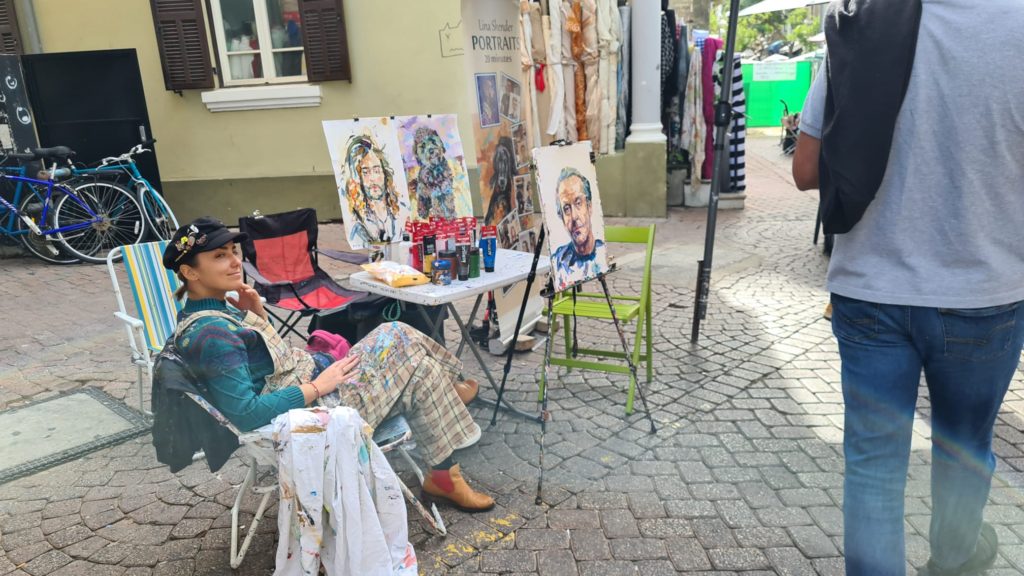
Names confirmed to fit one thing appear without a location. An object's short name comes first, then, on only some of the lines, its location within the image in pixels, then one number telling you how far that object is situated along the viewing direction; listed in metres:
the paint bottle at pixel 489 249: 3.61
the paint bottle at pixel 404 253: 3.82
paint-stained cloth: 2.22
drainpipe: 8.17
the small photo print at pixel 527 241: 4.88
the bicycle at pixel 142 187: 7.38
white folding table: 3.19
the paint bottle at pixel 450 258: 3.50
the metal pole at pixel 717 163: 4.29
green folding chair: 3.85
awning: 9.65
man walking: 1.71
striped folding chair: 3.54
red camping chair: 4.11
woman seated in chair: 2.40
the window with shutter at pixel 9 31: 8.12
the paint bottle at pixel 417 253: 3.58
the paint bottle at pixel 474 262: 3.50
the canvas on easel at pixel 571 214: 3.25
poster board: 4.34
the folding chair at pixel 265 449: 2.42
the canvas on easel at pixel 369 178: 4.08
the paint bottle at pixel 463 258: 3.46
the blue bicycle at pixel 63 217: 7.05
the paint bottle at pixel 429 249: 3.53
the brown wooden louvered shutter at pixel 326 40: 7.93
